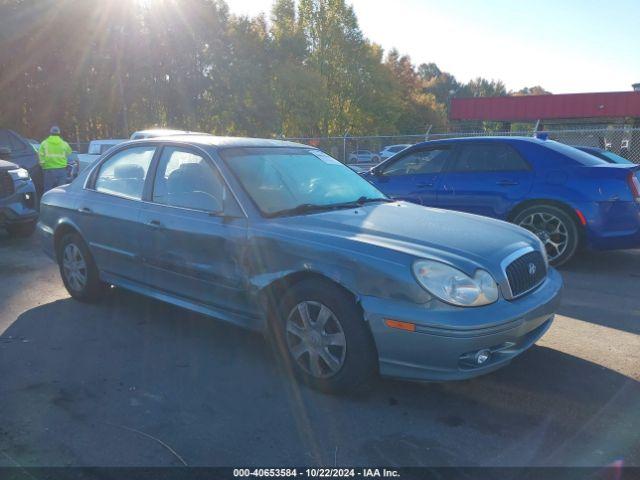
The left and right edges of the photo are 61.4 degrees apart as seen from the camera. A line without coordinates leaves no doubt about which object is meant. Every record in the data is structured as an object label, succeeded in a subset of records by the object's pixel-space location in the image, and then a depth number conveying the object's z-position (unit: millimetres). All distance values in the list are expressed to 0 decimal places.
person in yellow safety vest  10641
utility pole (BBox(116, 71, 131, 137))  26703
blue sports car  6219
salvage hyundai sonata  3025
